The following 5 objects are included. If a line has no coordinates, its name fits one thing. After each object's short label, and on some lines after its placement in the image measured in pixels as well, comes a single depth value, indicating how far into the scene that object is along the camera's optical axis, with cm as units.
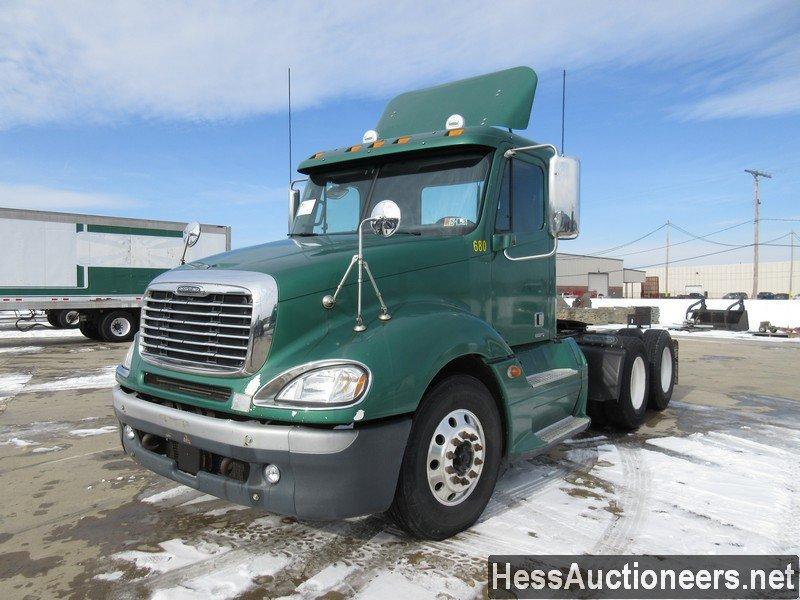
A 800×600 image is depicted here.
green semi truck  277
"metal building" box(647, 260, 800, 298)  8431
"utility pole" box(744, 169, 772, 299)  4866
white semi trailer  1489
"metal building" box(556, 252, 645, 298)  7650
